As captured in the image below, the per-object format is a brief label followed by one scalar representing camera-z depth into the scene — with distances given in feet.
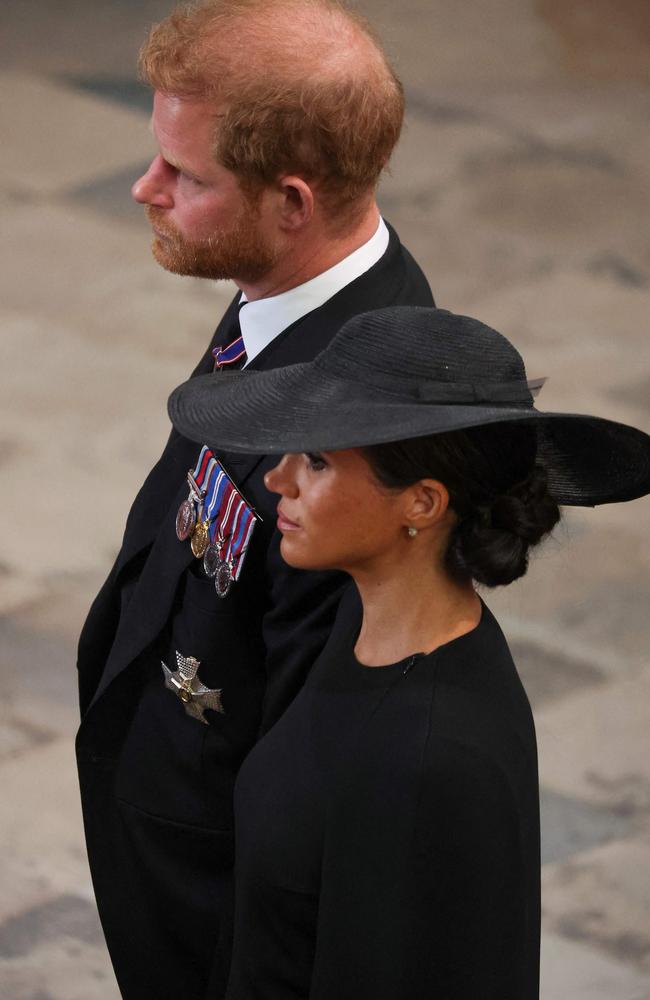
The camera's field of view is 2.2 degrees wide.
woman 43.09
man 43.91
